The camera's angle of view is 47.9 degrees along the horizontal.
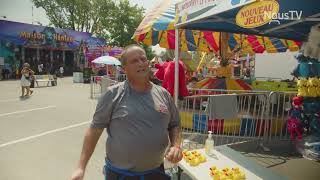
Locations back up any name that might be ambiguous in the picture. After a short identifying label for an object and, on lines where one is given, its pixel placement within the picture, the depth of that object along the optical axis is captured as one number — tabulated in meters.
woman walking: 17.52
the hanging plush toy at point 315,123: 5.43
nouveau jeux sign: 3.52
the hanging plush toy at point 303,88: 5.57
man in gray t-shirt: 2.73
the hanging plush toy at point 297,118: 5.72
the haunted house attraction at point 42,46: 35.06
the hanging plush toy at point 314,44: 4.88
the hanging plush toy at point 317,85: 5.48
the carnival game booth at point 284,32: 3.93
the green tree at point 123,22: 48.91
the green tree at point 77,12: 53.25
